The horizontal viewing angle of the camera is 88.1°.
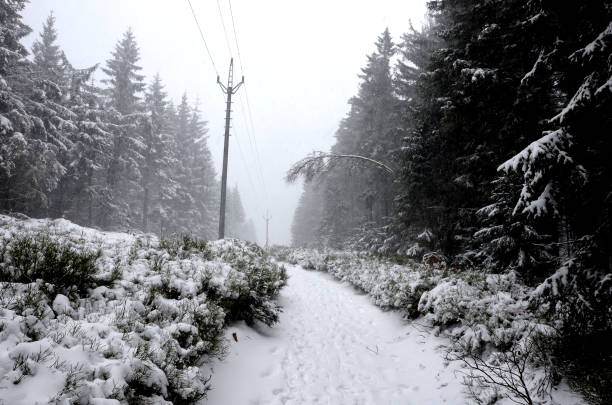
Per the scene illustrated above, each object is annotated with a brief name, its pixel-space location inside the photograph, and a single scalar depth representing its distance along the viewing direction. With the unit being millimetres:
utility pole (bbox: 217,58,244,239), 17312
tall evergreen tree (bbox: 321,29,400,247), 20141
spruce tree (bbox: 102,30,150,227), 25000
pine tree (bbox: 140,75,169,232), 27859
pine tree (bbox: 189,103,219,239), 36291
